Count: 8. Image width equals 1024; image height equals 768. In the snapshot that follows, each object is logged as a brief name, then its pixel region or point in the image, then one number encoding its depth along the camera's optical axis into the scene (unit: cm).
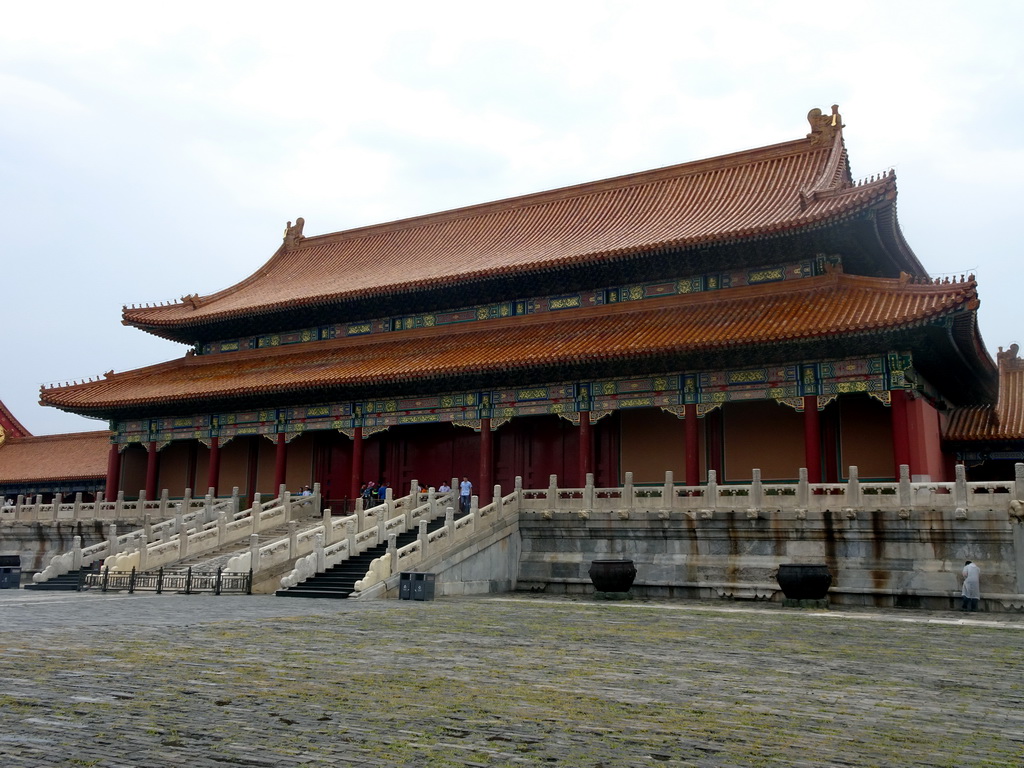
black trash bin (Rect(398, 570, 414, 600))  1881
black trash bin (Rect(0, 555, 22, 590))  2342
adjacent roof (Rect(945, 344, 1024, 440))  2555
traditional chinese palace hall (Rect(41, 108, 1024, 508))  2348
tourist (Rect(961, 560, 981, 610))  1758
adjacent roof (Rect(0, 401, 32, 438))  4553
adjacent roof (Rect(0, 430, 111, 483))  4019
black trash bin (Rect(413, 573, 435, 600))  1862
